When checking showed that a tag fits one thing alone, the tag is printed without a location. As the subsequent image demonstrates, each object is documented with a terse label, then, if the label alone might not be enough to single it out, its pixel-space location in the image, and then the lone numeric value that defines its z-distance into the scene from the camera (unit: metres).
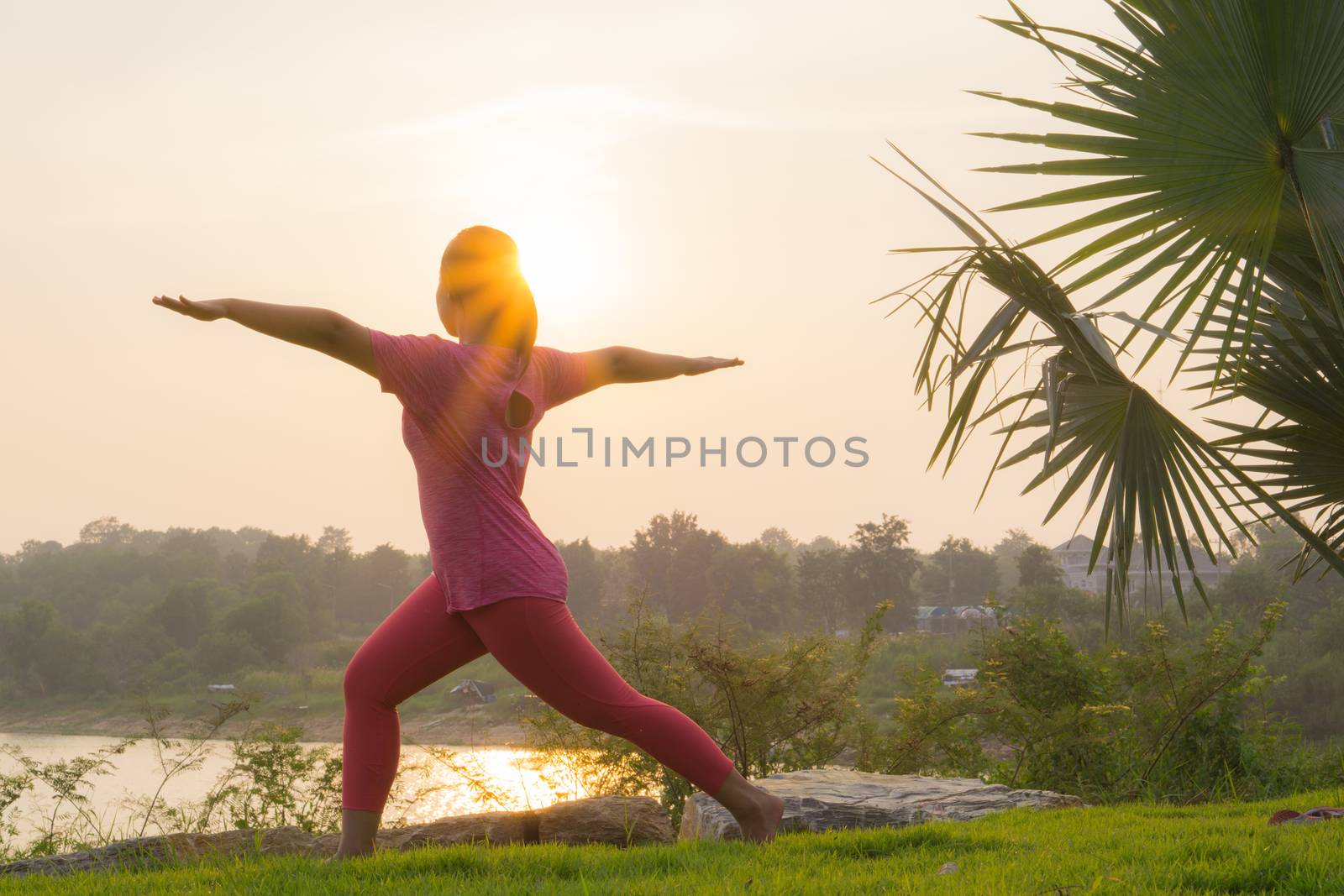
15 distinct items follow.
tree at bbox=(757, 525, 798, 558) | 53.59
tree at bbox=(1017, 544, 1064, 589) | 41.33
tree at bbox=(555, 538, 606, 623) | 40.41
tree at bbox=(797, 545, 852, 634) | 47.25
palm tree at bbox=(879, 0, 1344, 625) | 3.65
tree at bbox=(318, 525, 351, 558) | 63.30
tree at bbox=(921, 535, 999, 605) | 57.06
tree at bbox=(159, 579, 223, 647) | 46.62
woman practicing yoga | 2.91
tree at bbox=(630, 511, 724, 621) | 47.25
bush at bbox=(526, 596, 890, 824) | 6.49
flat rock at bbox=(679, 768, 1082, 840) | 3.95
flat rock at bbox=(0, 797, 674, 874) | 3.48
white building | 47.78
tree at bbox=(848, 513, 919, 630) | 46.31
